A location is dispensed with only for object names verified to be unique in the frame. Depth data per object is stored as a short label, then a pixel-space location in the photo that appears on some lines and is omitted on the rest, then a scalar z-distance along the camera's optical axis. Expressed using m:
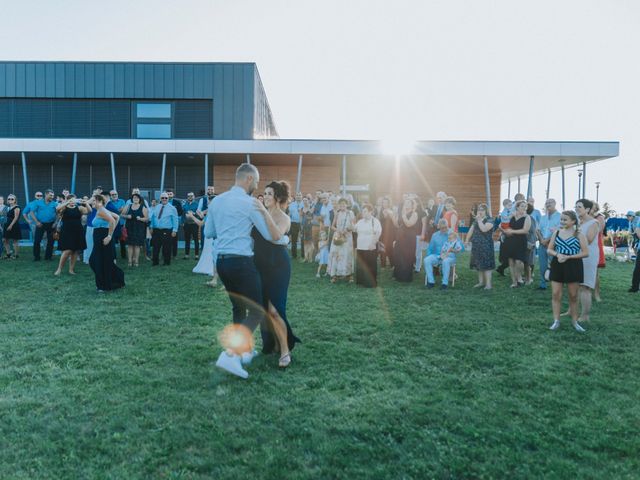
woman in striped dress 5.69
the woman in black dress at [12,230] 11.98
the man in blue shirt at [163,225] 11.13
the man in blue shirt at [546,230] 8.49
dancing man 3.82
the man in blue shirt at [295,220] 12.90
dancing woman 4.34
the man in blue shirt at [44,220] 11.90
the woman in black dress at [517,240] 8.78
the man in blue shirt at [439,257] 8.71
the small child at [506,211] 11.13
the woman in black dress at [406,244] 9.28
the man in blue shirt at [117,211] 9.14
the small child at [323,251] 10.15
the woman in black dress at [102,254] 7.82
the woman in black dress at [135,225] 10.99
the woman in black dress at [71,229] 9.33
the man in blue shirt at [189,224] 12.21
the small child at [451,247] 8.83
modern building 20.61
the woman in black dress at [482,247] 8.62
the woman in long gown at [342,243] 9.29
